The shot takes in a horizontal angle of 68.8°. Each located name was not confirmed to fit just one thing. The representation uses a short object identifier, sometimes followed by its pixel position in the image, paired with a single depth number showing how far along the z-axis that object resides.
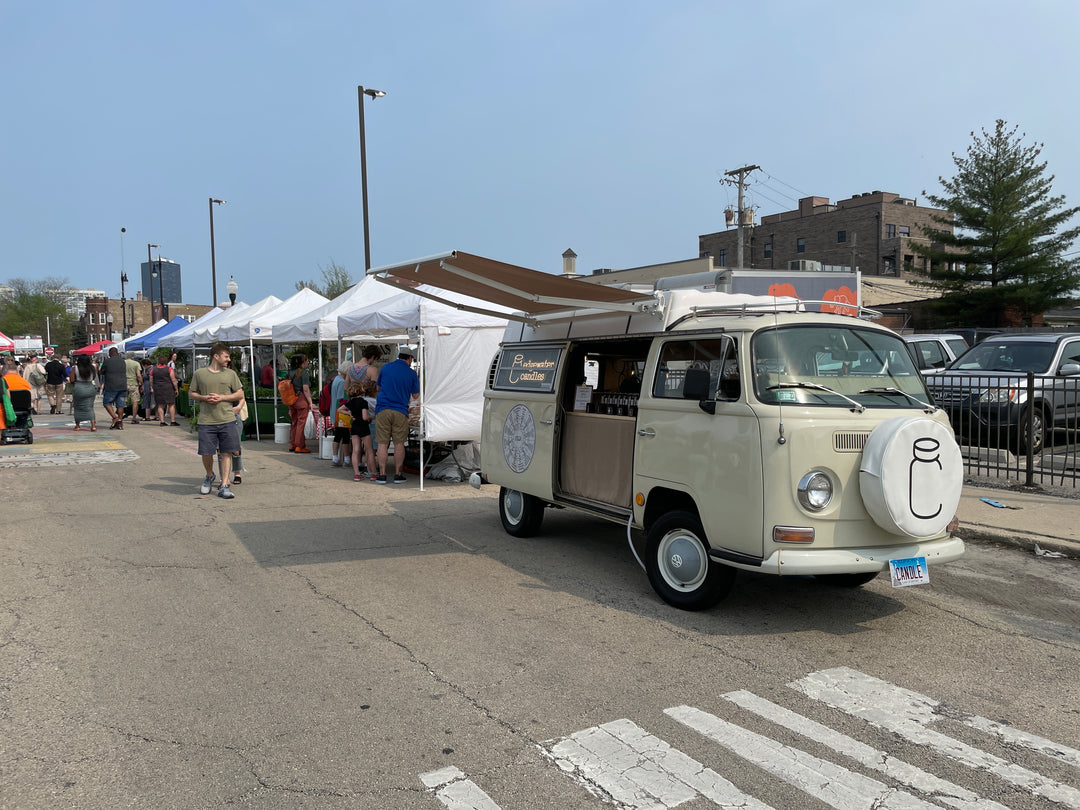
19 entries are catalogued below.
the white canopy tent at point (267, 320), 16.89
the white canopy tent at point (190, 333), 23.02
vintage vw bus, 4.89
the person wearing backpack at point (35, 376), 27.27
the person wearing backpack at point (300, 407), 15.51
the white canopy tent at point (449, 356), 11.16
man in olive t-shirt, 9.98
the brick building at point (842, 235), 53.47
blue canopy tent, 29.84
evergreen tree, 32.12
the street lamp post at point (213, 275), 34.72
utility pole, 38.44
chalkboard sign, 7.46
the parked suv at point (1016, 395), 9.89
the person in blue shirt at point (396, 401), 11.02
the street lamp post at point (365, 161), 19.84
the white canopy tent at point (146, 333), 31.48
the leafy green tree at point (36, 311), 90.81
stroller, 16.70
